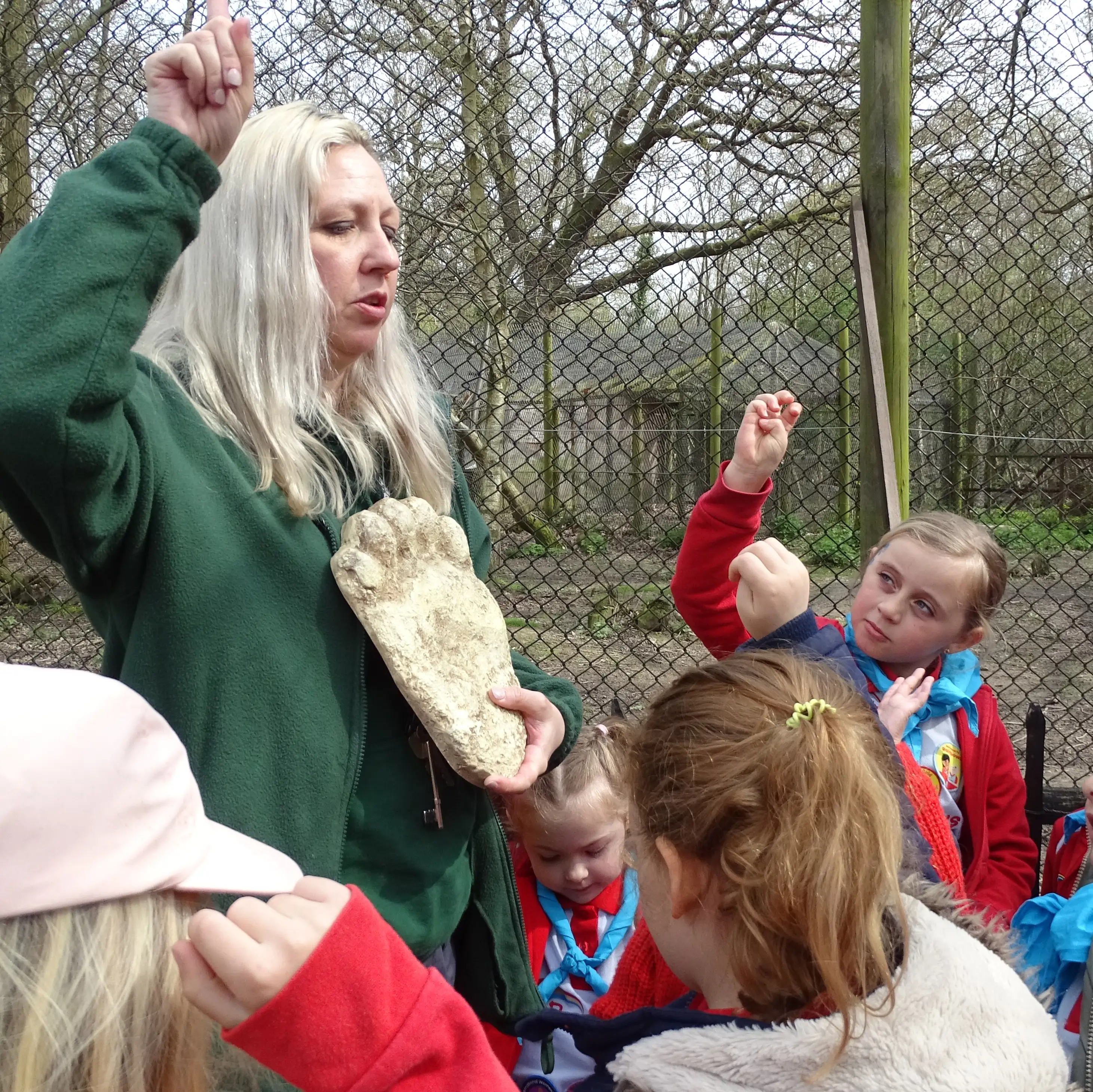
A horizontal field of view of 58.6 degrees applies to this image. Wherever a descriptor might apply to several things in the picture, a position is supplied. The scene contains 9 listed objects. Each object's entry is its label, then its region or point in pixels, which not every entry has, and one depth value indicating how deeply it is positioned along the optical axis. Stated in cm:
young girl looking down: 201
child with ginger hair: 99
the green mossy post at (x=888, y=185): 263
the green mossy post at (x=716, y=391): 393
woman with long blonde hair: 107
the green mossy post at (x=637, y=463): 586
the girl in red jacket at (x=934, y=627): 206
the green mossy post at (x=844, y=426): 380
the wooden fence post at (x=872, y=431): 256
